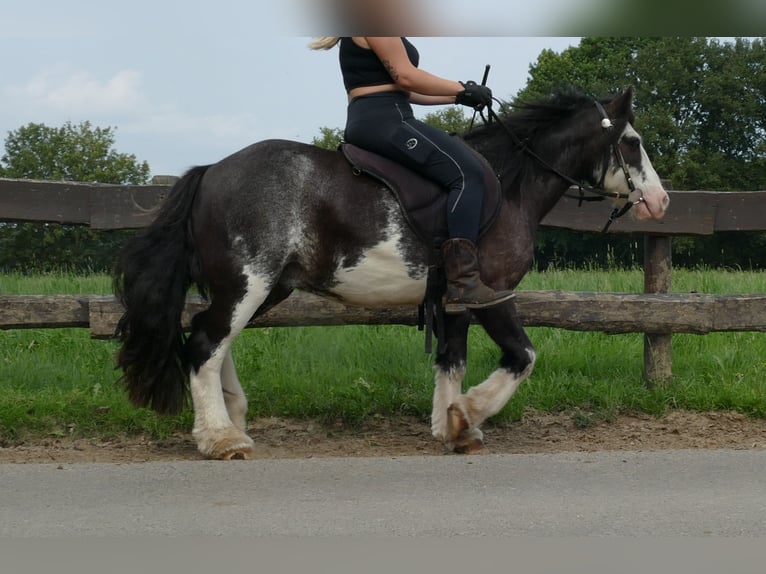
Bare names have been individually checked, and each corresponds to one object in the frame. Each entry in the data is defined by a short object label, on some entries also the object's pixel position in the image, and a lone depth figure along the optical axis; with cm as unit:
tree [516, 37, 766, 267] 3916
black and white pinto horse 516
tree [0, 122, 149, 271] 3838
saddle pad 525
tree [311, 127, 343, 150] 3306
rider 519
